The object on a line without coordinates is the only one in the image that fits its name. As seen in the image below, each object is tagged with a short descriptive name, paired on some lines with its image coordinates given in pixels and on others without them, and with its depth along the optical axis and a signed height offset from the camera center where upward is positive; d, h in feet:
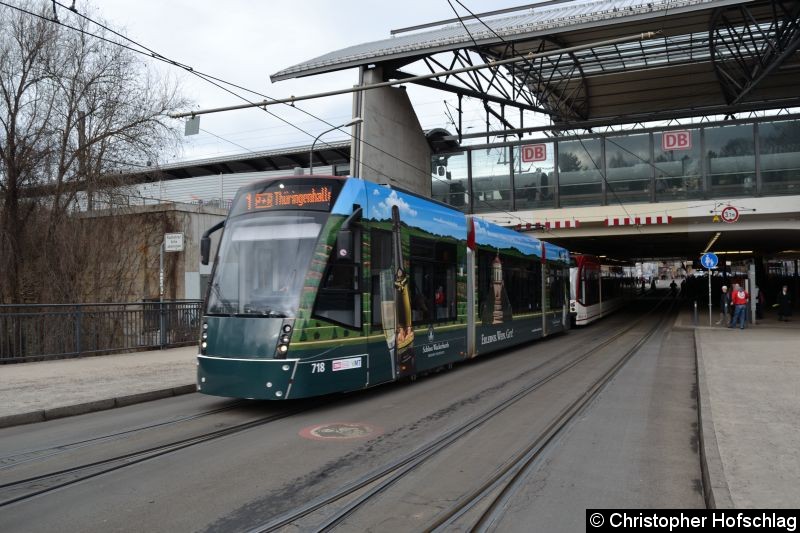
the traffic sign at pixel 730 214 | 82.07 +9.61
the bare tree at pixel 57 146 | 55.72 +14.32
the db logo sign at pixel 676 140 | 93.86 +22.81
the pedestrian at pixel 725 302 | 87.59 -2.71
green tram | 26.32 -0.18
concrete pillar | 86.22 +23.22
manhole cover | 23.59 -5.86
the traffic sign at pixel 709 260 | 75.66 +3.03
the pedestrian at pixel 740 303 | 74.95 -2.45
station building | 80.53 +24.79
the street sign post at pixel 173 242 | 60.70 +4.86
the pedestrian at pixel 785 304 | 86.58 -3.04
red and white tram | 87.40 -0.66
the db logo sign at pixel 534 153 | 102.12 +22.90
